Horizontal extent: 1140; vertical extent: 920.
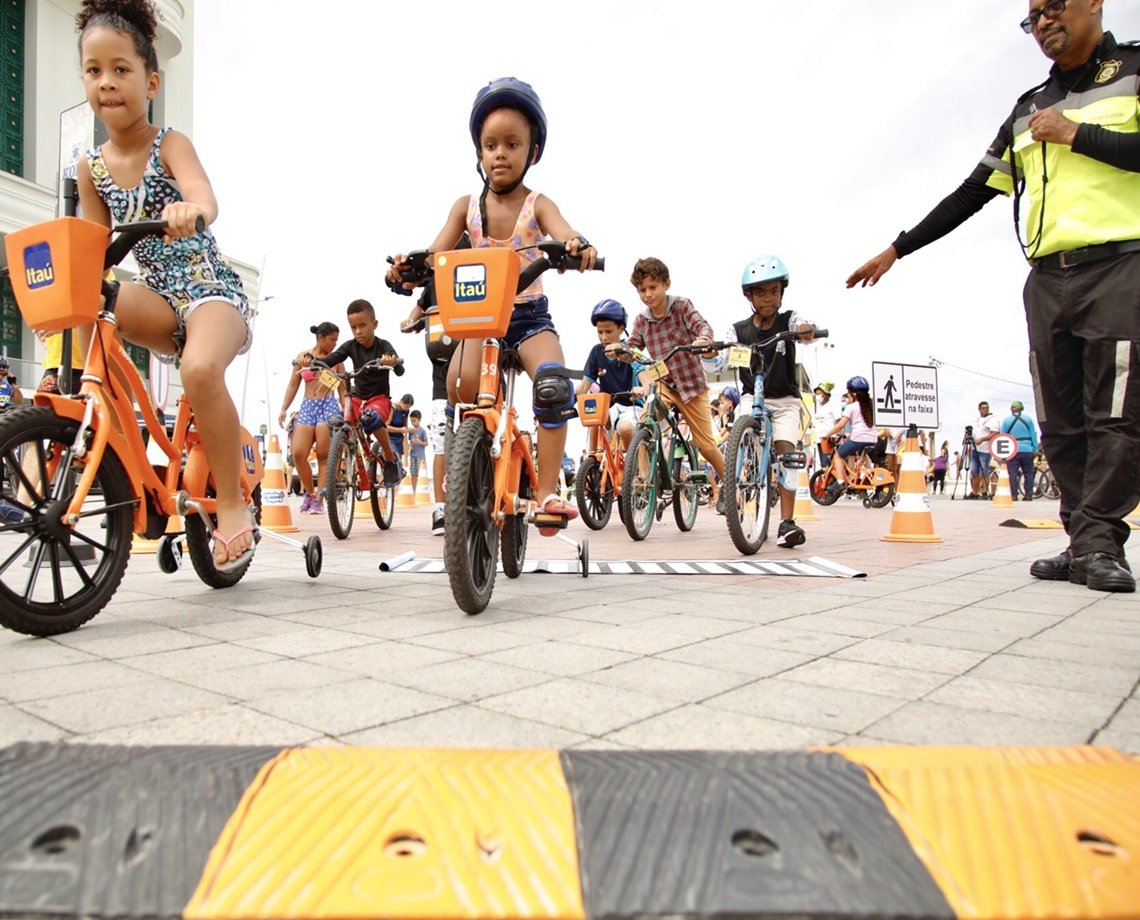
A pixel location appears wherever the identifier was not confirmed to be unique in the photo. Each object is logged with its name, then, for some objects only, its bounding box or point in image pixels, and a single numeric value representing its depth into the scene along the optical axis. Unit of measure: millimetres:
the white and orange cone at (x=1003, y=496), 12641
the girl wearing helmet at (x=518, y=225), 3545
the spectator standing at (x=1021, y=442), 16062
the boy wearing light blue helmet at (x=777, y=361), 5789
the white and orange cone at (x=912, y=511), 6281
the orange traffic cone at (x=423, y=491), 15773
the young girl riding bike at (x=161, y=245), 2908
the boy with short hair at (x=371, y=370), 7945
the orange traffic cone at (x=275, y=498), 7422
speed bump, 856
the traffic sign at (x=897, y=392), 12109
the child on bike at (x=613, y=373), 8281
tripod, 19891
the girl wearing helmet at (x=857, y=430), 14094
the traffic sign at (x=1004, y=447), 12633
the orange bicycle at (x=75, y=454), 2412
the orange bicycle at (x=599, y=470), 7473
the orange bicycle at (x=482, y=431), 2783
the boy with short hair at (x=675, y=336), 6797
